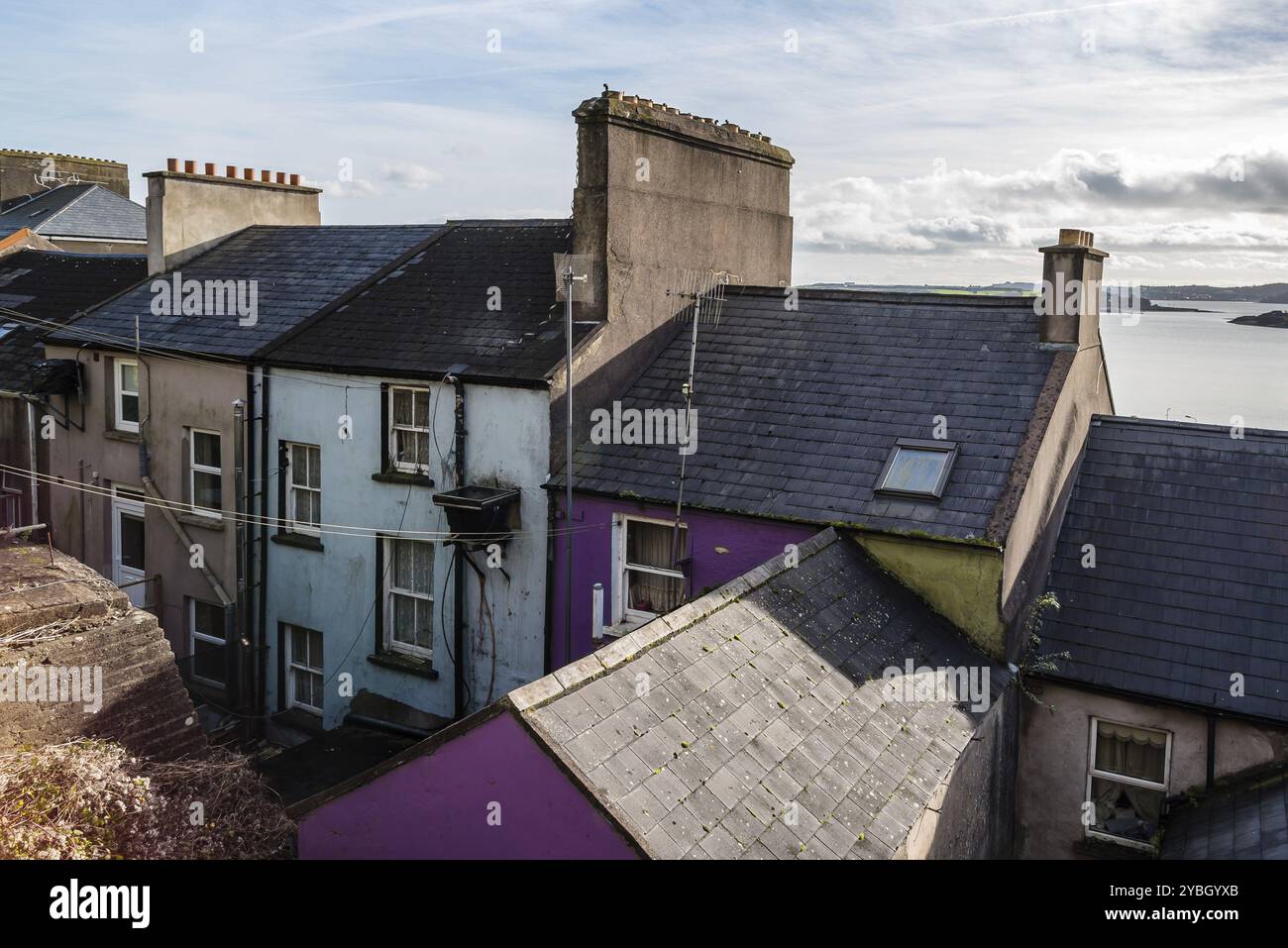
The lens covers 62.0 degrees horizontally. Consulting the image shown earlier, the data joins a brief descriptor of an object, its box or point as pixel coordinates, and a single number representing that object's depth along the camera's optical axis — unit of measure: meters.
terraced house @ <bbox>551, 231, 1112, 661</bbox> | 11.88
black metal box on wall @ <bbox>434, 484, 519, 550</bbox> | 14.12
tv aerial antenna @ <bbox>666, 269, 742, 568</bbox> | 16.53
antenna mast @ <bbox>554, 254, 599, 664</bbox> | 14.88
